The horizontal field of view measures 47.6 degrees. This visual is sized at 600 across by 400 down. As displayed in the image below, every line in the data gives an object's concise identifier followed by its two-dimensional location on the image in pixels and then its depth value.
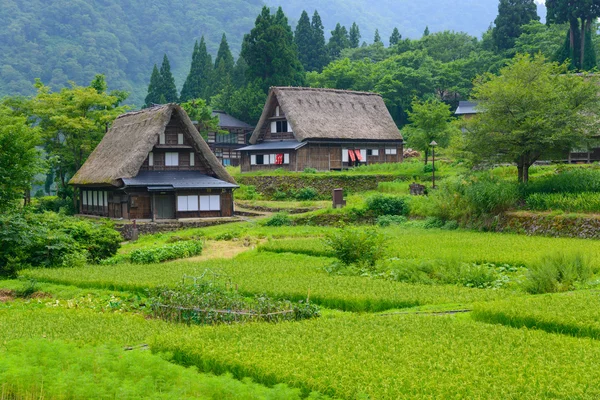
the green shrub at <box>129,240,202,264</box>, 23.02
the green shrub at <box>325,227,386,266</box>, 18.98
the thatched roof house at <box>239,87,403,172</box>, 45.28
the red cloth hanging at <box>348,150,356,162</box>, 46.84
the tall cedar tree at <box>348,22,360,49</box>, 91.05
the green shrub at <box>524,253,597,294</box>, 14.59
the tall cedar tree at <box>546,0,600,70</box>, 51.88
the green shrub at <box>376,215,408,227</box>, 30.35
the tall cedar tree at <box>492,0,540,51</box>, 62.72
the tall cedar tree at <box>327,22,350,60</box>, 82.88
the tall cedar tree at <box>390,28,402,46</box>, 89.81
